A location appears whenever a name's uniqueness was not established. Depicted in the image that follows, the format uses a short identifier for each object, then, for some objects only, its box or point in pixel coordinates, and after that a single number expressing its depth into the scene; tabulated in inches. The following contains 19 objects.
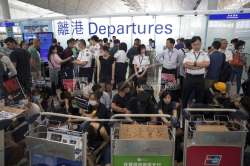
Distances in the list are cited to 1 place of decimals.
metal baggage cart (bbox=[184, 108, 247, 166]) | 114.9
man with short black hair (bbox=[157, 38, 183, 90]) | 233.5
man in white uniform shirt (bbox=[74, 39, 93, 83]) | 256.7
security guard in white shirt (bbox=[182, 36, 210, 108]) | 191.5
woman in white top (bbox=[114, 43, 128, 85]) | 274.2
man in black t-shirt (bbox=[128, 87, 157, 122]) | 163.9
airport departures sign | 356.5
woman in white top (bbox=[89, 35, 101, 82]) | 265.4
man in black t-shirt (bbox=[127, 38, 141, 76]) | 275.9
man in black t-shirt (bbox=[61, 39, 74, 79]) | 274.7
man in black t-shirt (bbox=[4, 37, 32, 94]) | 228.1
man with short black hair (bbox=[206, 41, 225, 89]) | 223.1
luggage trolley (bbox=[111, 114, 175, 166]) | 109.4
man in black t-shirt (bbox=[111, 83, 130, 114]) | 171.0
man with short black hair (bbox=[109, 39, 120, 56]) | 300.9
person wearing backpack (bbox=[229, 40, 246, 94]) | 280.7
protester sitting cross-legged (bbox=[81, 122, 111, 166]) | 143.0
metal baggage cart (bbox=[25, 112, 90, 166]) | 107.9
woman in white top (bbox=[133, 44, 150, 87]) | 257.3
